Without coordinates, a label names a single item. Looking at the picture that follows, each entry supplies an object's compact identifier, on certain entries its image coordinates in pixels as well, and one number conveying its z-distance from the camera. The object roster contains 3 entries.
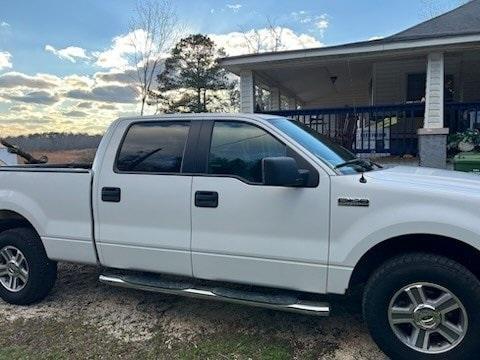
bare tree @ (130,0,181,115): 21.69
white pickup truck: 2.76
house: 9.30
